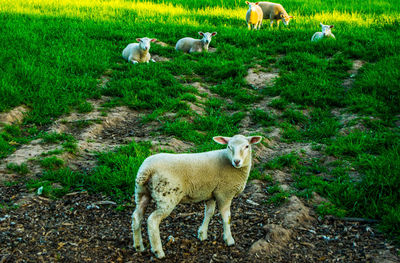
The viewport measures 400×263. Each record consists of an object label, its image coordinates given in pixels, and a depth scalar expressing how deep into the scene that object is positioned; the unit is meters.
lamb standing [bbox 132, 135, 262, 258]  3.15
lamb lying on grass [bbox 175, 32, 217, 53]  10.05
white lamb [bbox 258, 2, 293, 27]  12.86
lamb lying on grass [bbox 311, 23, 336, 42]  10.11
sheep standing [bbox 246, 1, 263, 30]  12.09
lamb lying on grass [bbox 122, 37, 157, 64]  8.89
